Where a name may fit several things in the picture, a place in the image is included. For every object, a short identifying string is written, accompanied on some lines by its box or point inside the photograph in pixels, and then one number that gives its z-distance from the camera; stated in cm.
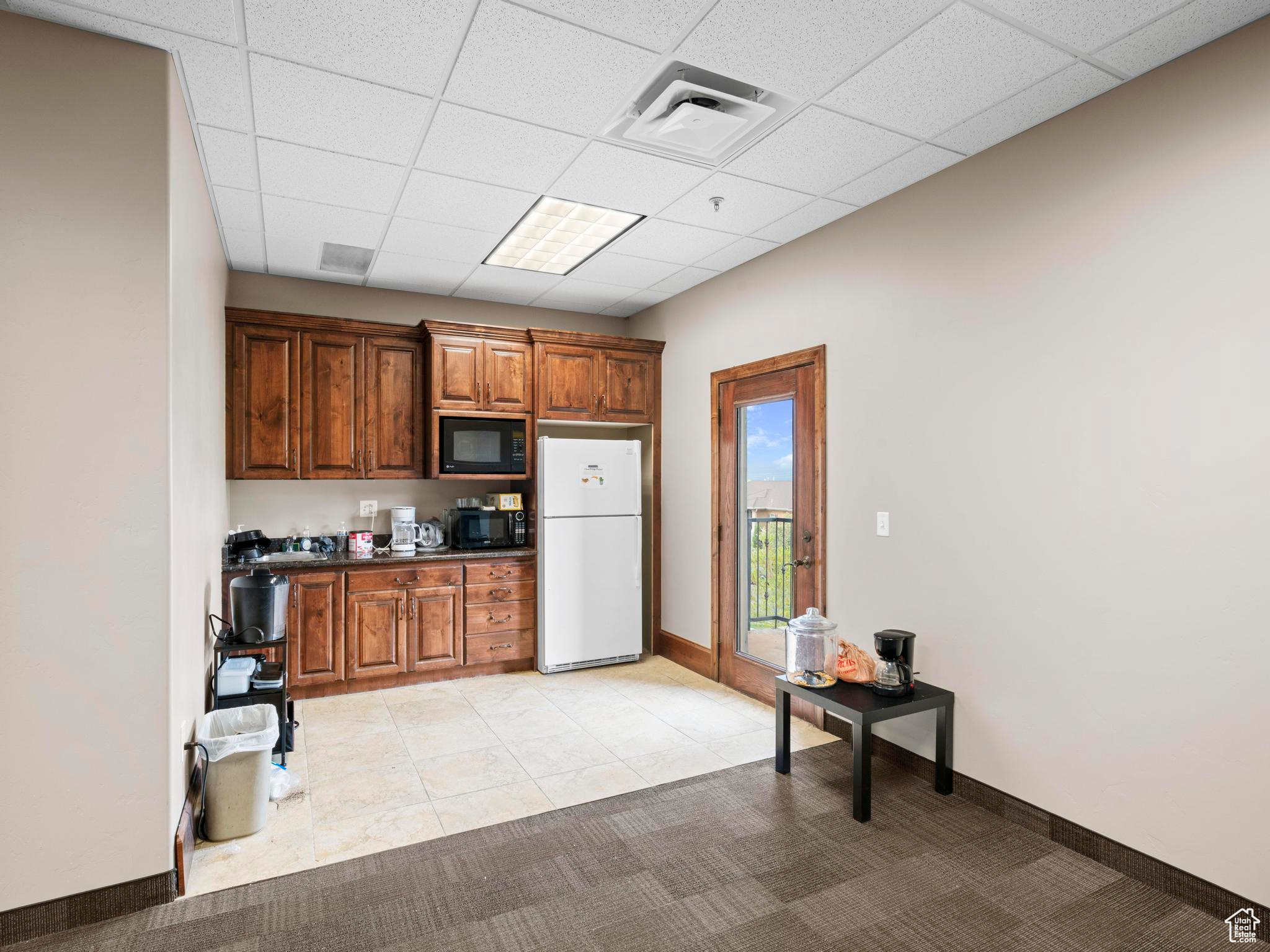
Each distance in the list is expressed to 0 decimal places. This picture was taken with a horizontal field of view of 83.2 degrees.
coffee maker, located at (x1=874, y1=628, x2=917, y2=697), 301
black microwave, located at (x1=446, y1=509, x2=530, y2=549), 483
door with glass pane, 388
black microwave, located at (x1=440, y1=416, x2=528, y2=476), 478
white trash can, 259
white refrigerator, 481
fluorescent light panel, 357
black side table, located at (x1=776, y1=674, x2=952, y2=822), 277
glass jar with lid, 328
